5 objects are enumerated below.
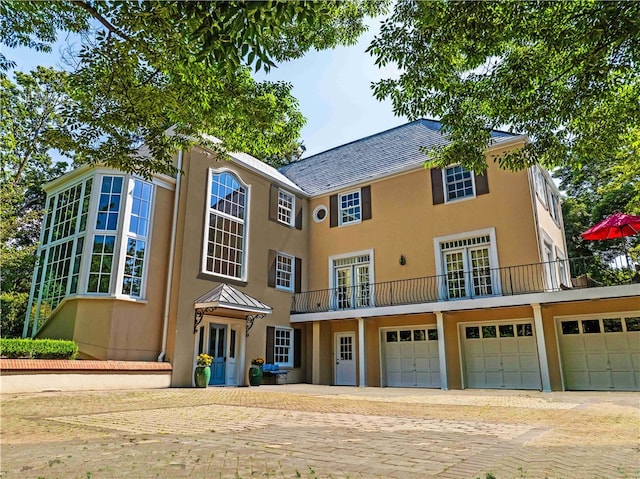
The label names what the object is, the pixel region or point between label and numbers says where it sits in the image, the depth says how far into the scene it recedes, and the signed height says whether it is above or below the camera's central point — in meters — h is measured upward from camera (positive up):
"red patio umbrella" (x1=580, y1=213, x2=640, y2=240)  12.34 +3.49
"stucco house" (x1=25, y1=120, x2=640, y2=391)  11.87 +2.25
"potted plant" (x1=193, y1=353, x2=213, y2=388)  11.99 -0.62
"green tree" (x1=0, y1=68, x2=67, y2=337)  14.66 +6.31
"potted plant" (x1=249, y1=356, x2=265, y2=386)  13.78 -0.72
